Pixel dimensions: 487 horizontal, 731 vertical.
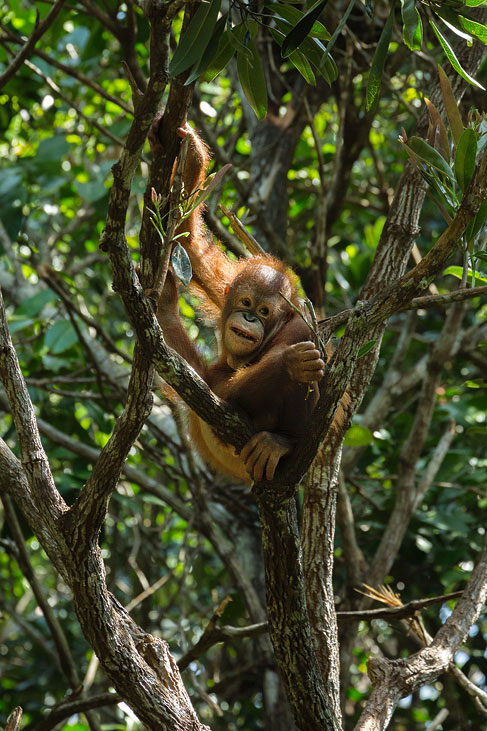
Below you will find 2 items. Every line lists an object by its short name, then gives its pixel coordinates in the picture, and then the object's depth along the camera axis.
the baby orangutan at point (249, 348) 4.94
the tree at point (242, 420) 4.30
